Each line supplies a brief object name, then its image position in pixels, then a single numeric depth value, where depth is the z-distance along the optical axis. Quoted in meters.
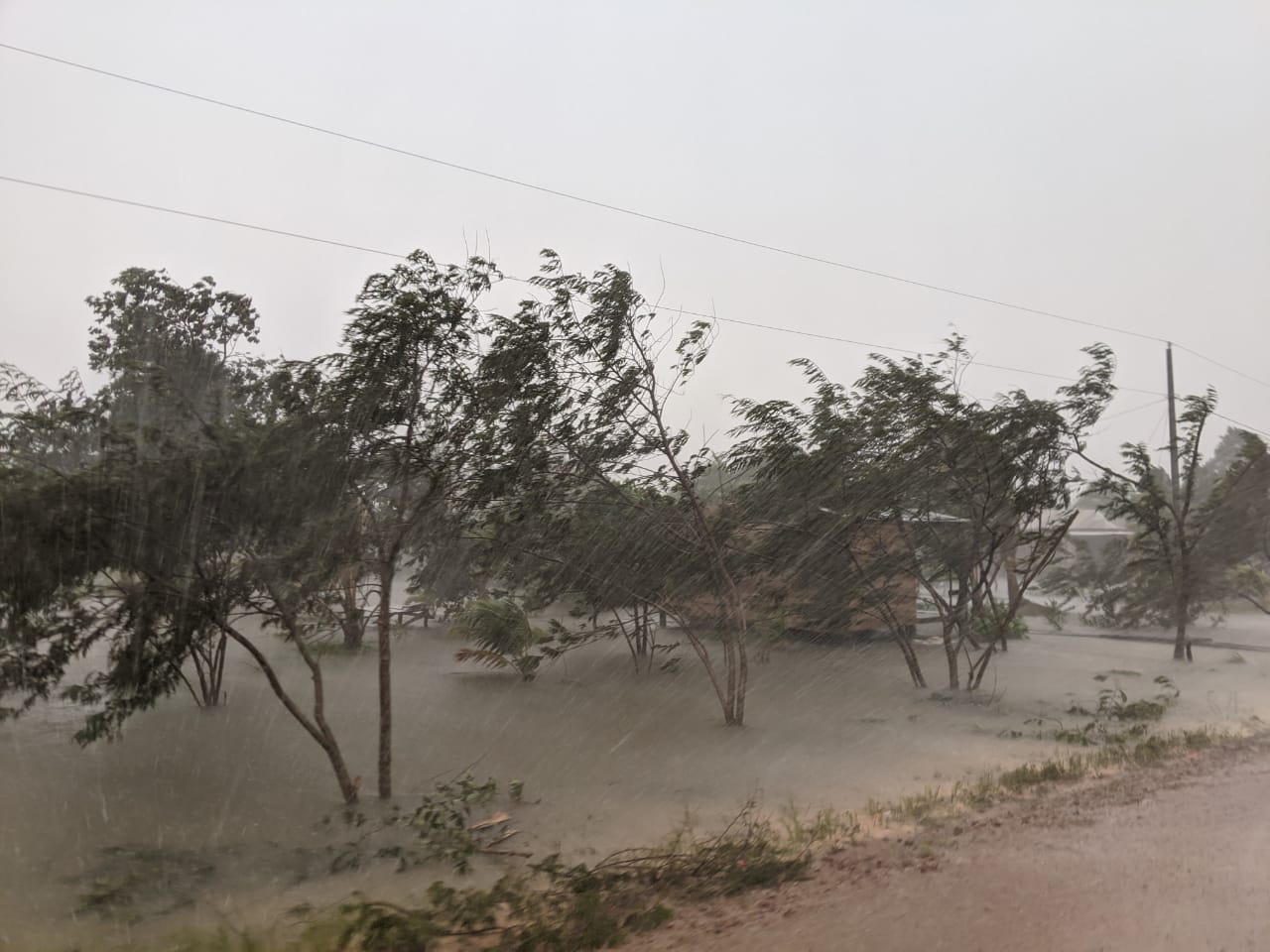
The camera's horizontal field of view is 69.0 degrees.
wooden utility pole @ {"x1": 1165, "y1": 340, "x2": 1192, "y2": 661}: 16.36
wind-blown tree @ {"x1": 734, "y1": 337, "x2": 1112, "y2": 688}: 11.91
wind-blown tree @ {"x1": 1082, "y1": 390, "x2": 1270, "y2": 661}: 15.73
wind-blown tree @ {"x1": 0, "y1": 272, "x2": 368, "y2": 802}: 6.36
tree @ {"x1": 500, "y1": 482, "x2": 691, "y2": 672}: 9.95
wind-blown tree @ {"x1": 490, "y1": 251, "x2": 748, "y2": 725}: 8.88
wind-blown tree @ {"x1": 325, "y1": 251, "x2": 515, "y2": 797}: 7.48
